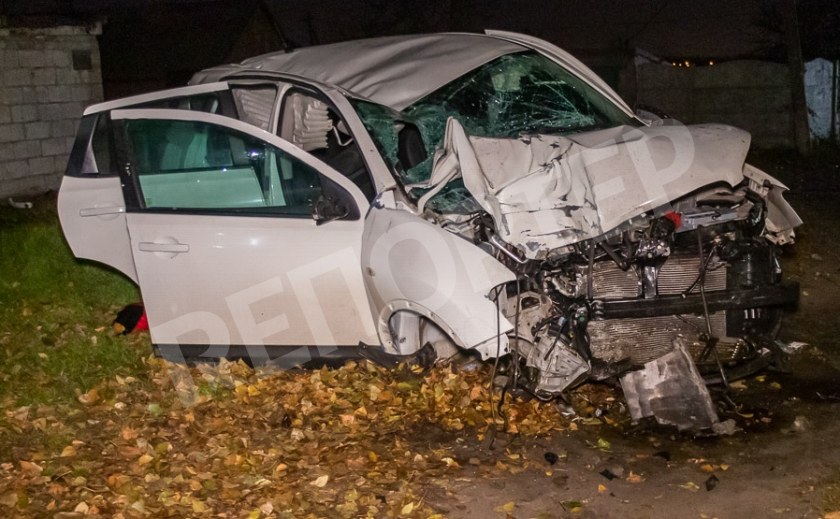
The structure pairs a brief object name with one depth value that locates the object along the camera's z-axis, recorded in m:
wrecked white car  4.77
